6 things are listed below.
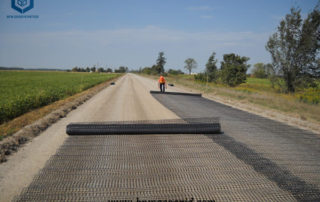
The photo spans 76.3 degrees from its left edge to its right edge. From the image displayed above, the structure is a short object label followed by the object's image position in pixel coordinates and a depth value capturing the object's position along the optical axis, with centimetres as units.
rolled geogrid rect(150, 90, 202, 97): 1595
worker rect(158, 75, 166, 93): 1736
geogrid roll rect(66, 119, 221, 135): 524
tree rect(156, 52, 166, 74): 9506
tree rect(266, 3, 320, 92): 1823
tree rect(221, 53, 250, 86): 2859
